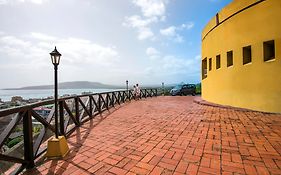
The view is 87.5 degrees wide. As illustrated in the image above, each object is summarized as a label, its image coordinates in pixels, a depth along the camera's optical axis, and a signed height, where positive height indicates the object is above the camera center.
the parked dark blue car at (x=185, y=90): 16.74 -0.16
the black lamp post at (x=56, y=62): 2.79 +0.51
